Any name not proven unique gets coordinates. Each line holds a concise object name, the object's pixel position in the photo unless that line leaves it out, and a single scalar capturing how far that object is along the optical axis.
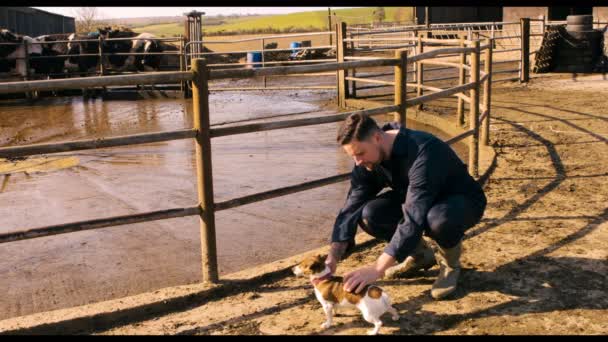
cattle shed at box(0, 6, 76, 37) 31.98
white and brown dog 2.93
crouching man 2.95
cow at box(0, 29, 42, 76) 16.58
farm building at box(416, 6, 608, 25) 25.69
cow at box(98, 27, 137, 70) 18.64
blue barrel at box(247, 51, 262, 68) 21.27
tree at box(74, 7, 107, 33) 49.70
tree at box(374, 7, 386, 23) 66.38
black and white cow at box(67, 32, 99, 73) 18.16
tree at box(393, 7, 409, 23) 71.62
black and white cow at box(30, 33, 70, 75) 17.06
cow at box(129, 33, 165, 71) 18.47
